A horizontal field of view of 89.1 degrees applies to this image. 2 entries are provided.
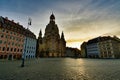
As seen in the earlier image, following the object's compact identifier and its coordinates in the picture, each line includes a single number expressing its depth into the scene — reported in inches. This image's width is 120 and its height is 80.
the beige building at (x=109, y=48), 1944.1
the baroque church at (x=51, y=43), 2804.4
